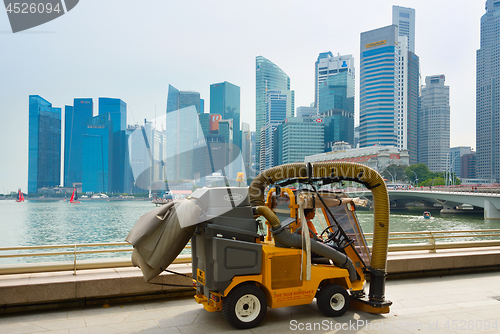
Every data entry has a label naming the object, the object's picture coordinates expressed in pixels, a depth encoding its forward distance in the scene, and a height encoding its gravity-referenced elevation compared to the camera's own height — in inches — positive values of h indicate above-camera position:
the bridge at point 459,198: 1780.3 -167.0
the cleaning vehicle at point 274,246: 190.9 -44.7
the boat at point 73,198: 3223.4 -292.4
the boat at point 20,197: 3683.6 -320.9
